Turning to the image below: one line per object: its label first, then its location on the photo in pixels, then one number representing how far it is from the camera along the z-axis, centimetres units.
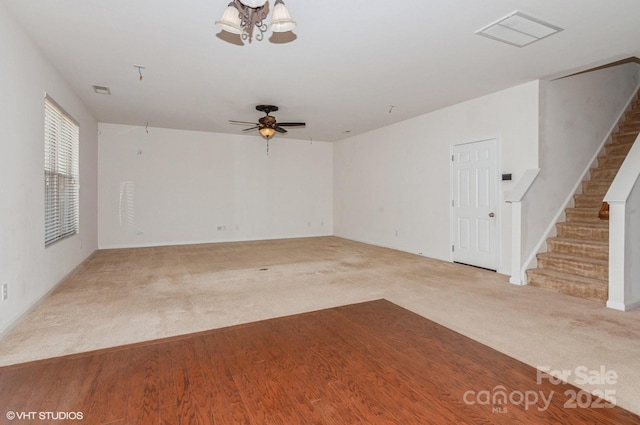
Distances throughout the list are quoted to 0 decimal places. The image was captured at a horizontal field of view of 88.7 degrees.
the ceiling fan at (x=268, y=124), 581
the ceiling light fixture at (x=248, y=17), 241
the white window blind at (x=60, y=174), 407
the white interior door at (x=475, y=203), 526
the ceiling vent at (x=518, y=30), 301
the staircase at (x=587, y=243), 393
